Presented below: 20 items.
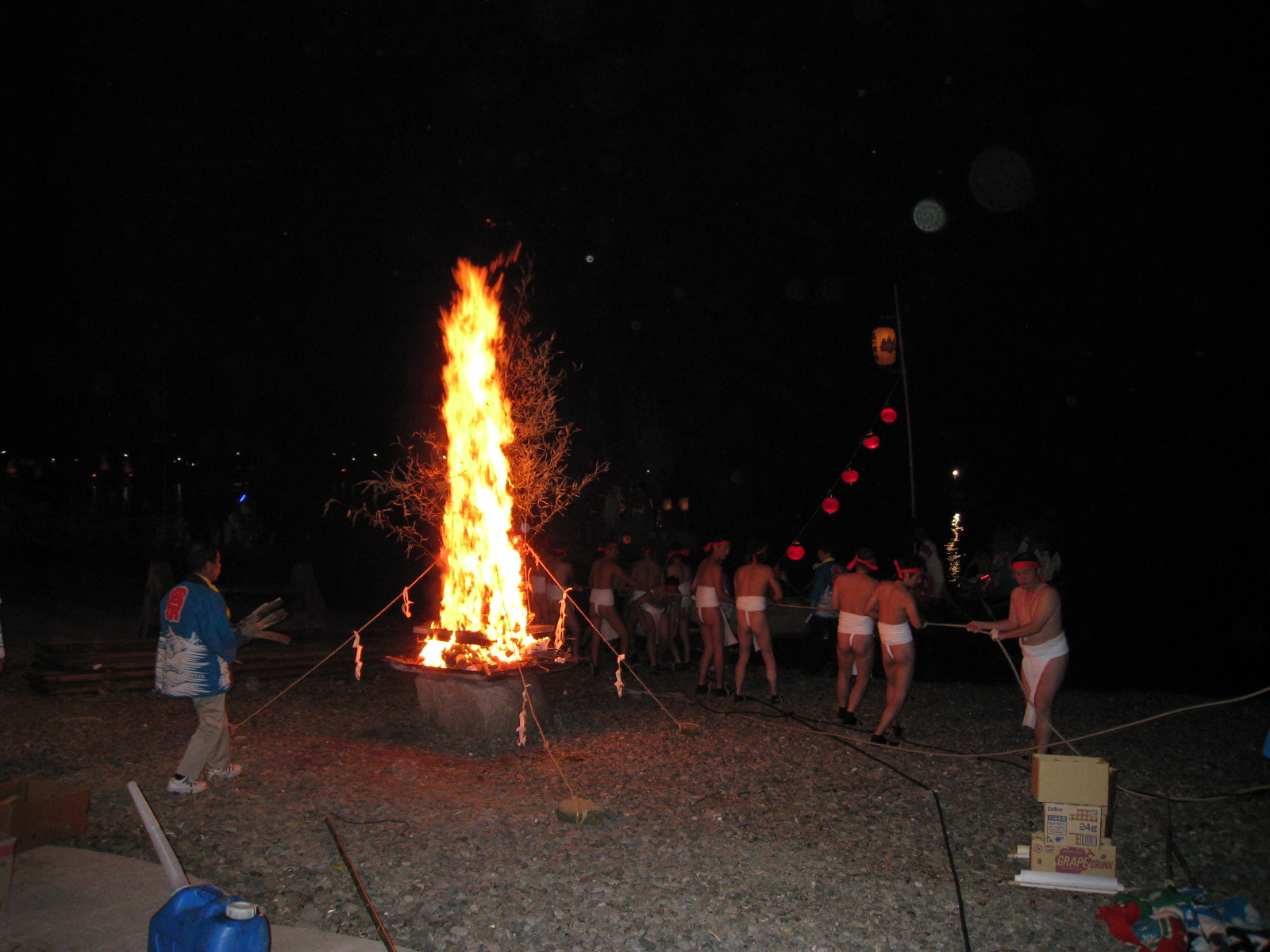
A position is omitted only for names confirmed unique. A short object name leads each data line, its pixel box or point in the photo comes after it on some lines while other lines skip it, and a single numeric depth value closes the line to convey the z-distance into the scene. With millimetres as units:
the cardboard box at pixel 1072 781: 4852
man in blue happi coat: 6375
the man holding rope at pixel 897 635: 8047
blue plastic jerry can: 3305
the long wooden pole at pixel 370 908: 3940
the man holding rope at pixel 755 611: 9859
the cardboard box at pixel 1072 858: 4840
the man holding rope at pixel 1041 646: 7125
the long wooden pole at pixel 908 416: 16862
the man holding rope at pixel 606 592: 11805
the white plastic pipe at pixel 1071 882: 4781
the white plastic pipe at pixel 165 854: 3643
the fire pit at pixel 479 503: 9180
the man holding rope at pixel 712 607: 10297
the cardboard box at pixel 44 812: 5059
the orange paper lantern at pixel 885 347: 18516
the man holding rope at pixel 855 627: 8711
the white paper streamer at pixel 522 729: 8062
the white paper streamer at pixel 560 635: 9602
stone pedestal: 8320
